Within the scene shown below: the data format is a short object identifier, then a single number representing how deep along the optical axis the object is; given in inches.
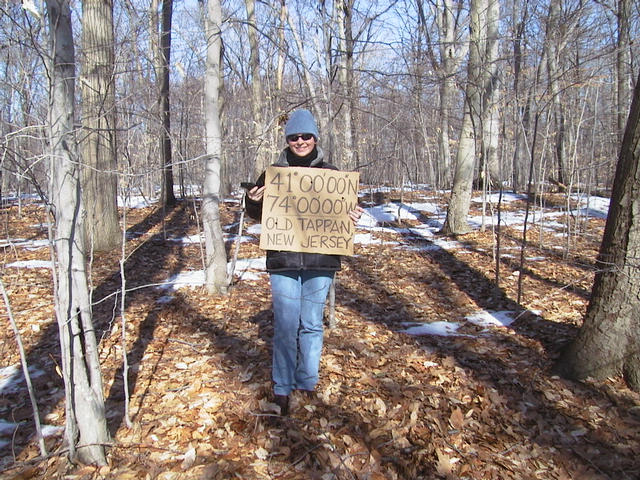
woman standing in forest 105.4
